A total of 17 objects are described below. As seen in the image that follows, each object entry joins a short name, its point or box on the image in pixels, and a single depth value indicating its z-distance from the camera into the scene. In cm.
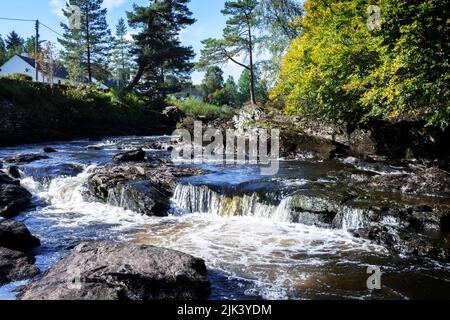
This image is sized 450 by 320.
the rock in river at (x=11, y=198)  1204
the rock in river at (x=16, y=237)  838
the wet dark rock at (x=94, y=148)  2356
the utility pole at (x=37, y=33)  3638
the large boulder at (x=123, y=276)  547
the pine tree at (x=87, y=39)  4950
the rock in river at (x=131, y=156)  1789
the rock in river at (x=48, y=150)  2148
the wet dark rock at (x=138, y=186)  1197
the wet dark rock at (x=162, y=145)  2415
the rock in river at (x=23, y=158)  1772
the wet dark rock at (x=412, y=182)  1133
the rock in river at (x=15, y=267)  673
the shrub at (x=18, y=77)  3041
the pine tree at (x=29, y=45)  9078
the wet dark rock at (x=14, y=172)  1564
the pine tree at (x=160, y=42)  3997
